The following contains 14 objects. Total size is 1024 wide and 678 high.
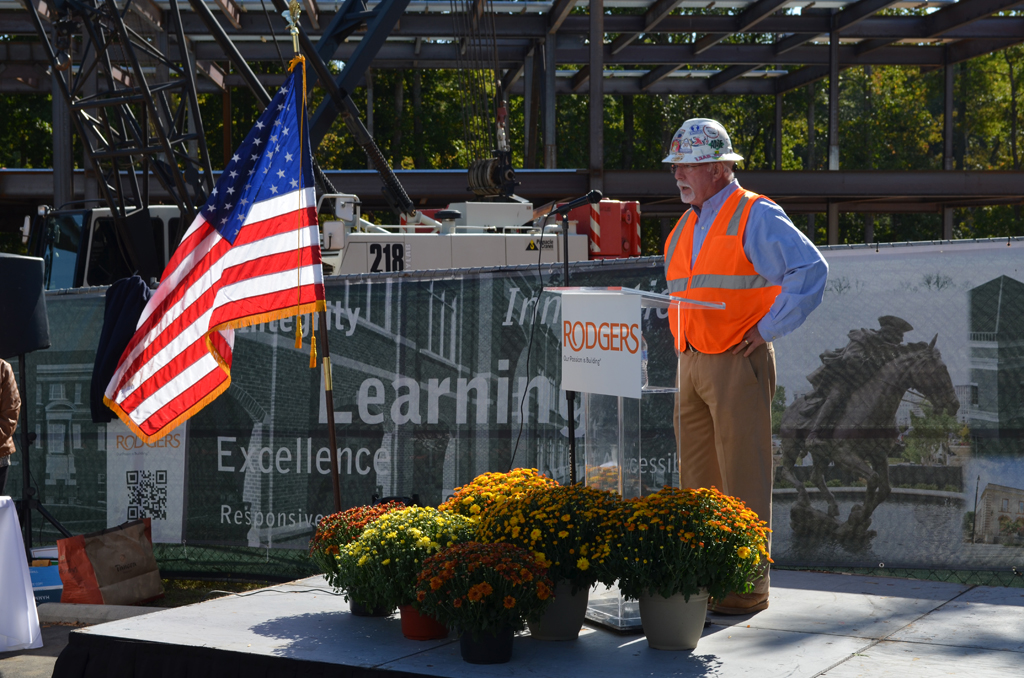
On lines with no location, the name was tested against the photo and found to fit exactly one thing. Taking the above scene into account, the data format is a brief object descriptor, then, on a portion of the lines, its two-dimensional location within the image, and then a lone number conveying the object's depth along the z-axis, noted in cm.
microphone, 617
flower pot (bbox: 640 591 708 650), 459
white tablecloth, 649
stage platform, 446
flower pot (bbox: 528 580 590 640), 484
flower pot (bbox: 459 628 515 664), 451
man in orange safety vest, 504
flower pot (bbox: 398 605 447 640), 491
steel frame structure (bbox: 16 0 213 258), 1669
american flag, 607
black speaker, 834
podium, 479
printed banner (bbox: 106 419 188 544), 898
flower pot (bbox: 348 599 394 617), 536
